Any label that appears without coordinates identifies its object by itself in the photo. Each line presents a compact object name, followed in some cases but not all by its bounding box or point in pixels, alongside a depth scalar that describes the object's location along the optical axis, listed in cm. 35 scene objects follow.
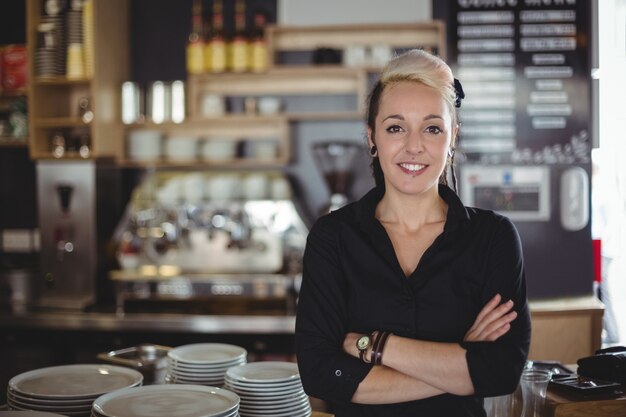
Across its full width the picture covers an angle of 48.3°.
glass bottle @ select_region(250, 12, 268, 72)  440
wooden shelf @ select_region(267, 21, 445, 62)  438
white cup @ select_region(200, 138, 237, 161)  445
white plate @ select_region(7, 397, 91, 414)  157
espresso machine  407
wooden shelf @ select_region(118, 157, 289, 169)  439
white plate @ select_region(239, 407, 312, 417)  167
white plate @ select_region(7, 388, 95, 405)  157
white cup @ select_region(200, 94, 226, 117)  448
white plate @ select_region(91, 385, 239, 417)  145
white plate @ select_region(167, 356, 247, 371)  180
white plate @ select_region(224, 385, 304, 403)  167
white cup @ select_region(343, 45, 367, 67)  435
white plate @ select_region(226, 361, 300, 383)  169
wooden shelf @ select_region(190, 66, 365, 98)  445
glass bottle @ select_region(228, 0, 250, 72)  441
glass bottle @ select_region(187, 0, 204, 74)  444
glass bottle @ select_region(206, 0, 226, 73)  441
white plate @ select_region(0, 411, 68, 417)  135
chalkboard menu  418
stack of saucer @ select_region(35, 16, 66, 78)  441
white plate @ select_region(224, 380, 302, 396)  166
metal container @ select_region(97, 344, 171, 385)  194
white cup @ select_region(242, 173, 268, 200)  437
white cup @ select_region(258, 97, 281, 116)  445
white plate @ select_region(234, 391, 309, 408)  167
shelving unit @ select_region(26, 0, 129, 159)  435
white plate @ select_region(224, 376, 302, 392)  166
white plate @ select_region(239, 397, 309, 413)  167
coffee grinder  434
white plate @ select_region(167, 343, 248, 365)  182
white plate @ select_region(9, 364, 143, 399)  161
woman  152
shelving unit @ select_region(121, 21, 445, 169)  438
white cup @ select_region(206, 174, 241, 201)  440
